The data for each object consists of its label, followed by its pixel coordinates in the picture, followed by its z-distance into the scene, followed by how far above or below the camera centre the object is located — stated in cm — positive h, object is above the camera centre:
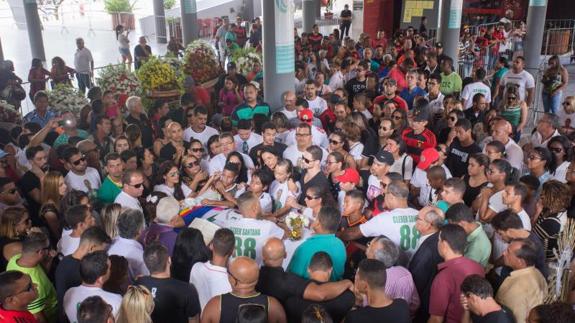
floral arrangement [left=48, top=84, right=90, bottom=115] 852 -132
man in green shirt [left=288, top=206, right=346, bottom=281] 429 -185
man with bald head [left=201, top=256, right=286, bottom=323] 351 -185
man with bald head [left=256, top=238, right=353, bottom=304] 373 -189
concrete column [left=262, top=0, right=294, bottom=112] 908 -65
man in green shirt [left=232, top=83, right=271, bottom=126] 828 -145
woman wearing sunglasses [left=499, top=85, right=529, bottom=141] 811 -157
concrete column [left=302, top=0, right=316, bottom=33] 1991 -12
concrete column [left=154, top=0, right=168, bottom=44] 2188 -33
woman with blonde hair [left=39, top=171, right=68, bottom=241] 511 -175
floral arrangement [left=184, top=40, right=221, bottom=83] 1004 -92
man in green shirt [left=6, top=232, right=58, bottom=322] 399 -185
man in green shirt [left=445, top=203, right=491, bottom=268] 430 -178
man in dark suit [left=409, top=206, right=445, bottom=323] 420 -193
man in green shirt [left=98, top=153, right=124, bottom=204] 573 -175
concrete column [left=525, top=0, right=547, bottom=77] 1536 -79
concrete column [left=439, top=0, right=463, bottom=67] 1405 -47
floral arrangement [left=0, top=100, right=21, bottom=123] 855 -152
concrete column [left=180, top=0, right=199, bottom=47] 1678 -21
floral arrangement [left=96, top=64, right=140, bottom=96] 902 -109
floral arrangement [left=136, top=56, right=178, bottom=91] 898 -101
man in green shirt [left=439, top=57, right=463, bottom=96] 976 -130
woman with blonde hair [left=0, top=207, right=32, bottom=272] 449 -174
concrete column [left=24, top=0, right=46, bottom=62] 1536 -26
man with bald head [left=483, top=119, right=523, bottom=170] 632 -159
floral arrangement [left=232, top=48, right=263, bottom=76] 1111 -99
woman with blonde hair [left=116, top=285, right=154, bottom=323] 327 -174
